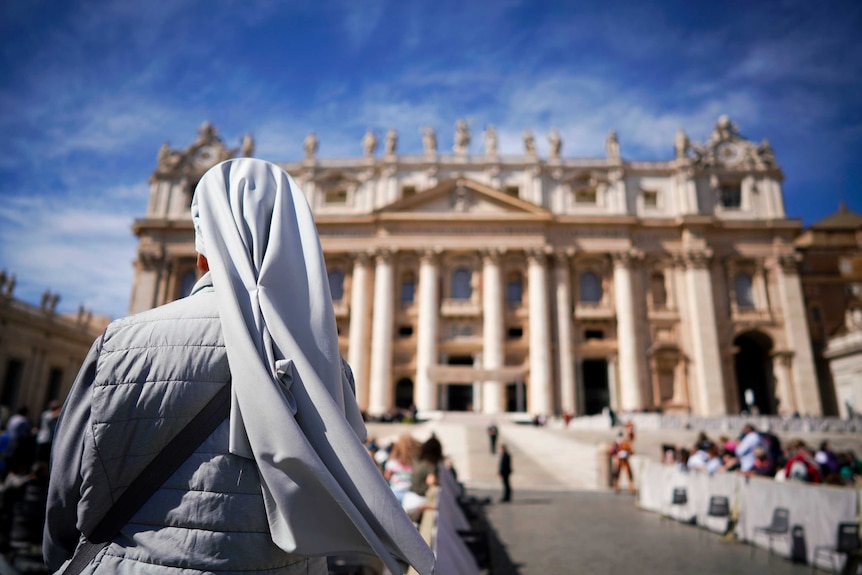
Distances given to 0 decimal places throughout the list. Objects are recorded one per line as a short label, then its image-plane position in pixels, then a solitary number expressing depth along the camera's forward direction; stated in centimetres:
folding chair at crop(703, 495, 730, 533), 924
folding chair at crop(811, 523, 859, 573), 693
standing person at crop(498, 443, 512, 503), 1282
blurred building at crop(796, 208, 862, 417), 3117
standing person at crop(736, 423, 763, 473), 1059
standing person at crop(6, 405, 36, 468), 751
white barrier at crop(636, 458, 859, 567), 730
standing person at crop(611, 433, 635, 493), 1552
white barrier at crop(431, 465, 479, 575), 356
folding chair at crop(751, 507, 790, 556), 785
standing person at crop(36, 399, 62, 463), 1015
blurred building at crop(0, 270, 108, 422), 3102
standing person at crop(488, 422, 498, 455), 1884
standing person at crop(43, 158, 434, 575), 158
